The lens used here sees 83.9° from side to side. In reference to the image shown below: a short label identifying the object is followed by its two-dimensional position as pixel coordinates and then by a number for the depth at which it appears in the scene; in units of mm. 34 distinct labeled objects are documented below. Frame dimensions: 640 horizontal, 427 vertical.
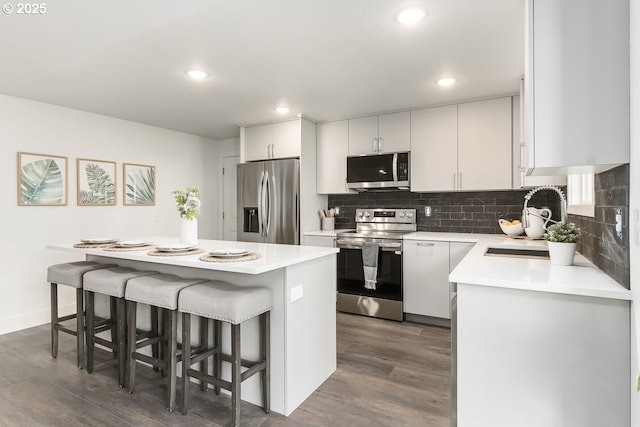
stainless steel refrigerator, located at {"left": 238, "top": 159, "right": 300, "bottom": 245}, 4105
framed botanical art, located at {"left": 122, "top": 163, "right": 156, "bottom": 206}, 4277
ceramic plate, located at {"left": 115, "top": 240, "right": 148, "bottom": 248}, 2521
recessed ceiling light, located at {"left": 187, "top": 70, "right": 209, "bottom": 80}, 2729
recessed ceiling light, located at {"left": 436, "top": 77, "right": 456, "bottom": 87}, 2926
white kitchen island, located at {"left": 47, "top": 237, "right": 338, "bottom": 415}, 2029
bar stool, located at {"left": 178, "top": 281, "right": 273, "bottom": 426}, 1836
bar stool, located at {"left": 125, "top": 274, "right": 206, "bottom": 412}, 2047
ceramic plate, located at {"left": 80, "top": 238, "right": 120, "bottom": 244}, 2664
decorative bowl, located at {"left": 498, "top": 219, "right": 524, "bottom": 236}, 3324
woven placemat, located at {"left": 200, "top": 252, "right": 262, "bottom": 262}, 1926
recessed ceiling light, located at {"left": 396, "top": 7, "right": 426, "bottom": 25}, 1890
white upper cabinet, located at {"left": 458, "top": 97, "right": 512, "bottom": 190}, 3408
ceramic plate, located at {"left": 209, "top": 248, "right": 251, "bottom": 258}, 1979
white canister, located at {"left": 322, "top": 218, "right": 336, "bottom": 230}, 4477
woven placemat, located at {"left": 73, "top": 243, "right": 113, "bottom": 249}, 2545
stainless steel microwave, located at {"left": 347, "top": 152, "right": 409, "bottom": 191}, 3846
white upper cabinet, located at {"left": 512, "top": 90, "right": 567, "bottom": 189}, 3299
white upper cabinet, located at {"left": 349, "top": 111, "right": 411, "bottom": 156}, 3881
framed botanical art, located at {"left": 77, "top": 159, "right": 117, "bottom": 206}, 3857
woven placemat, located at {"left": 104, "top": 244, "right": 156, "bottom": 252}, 2408
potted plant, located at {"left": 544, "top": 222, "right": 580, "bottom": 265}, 1788
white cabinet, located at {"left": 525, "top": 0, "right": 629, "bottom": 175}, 1309
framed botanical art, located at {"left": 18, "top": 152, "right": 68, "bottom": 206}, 3408
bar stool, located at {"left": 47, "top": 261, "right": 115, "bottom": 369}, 2559
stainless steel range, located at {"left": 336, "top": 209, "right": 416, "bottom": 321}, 3625
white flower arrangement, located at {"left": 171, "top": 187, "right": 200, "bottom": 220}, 2484
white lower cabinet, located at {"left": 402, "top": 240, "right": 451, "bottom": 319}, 3408
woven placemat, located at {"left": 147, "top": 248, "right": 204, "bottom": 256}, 2164
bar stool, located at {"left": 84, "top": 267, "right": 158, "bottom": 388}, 2312
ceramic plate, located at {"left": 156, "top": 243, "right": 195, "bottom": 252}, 2246
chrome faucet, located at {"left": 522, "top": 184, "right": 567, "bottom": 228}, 2639
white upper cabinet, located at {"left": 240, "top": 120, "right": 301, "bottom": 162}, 4145
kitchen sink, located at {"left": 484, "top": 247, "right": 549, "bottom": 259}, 2352
